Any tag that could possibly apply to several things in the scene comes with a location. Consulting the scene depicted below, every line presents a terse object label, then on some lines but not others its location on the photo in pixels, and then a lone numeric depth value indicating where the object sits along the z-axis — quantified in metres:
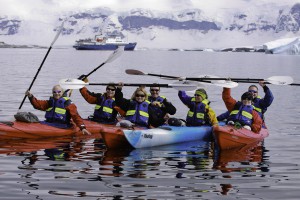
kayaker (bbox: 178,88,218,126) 16.42
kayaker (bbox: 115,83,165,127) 15.58
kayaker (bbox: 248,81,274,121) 17.31
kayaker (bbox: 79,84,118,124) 17.30
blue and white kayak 14.69
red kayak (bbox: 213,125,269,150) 15.14
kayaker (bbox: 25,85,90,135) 16.14
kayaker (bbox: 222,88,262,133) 16.09
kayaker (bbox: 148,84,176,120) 16.50
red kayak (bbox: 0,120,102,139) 15.81
